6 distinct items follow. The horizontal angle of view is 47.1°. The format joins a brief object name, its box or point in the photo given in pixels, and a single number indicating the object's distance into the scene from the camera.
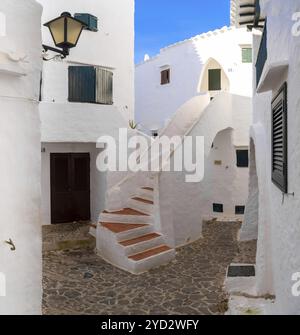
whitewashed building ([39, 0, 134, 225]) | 11.76
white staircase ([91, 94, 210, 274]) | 9.30
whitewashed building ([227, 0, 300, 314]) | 3.64
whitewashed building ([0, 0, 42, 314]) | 3.70
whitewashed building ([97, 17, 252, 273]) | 10.15
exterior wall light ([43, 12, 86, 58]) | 5.18
